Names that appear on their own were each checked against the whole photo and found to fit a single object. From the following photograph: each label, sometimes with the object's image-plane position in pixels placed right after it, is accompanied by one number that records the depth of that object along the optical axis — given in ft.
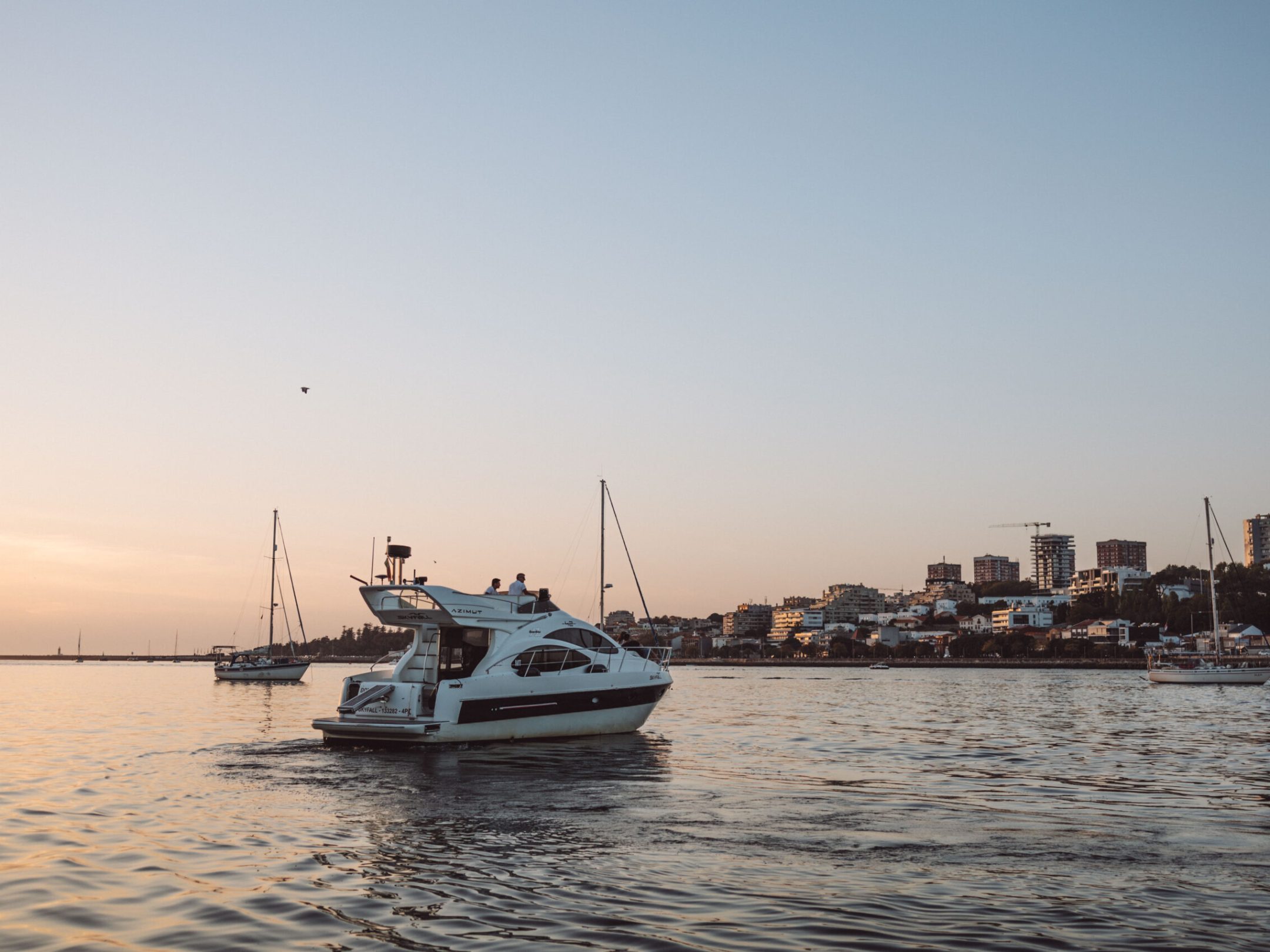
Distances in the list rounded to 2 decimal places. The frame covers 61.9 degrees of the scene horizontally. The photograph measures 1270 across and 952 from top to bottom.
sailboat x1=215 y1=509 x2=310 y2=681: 294.87
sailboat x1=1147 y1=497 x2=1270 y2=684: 272.51
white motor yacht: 86.89
